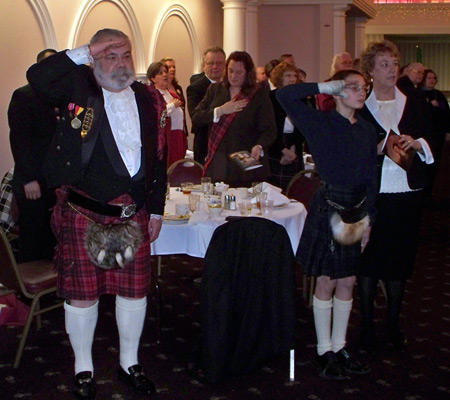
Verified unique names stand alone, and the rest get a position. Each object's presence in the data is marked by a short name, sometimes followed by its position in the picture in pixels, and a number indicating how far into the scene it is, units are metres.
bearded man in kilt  3.23
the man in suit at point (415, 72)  8.47
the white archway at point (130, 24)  6.54
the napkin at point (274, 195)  4.57
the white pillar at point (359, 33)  16.23
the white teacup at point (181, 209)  4.30
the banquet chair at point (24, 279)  3.78
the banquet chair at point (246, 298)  3.47
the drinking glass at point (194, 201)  4.40
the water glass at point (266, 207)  4.37
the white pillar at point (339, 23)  12.45
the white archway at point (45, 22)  5.97
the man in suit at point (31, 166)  4.73
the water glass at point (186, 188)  4.93
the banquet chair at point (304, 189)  5.09
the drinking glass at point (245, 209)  4.34
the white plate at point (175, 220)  4.14
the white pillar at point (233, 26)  10.23
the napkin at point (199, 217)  4.14
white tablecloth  4.11
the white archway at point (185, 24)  8.39
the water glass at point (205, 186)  4.80
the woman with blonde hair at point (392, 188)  3.91
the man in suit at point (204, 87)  6.14
